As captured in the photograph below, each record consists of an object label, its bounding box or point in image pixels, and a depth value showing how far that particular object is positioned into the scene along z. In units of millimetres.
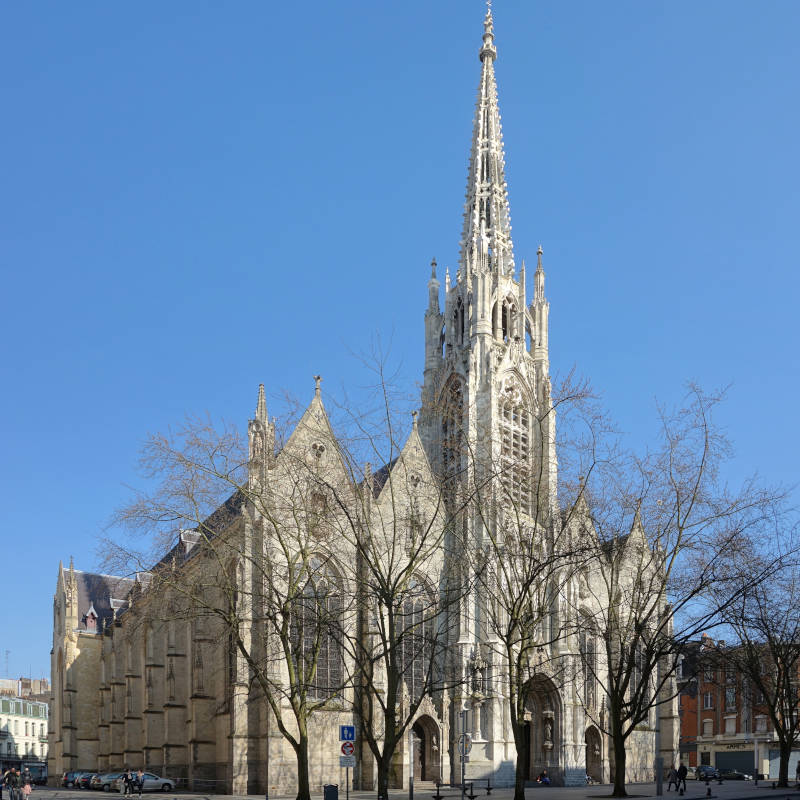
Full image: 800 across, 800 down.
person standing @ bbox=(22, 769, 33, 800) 33031
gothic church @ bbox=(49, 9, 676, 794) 41656
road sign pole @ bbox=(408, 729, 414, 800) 39919
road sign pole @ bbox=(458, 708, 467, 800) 32219
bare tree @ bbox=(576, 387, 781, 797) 28359
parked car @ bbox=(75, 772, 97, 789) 52641
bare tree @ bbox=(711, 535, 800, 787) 39312
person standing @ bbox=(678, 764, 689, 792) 38778
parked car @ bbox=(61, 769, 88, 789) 55281
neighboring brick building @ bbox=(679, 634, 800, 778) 68812
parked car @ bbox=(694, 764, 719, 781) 58525
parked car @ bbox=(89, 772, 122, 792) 49125
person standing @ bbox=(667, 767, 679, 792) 42450
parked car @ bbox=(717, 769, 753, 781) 62938
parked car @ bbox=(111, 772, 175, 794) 44000
